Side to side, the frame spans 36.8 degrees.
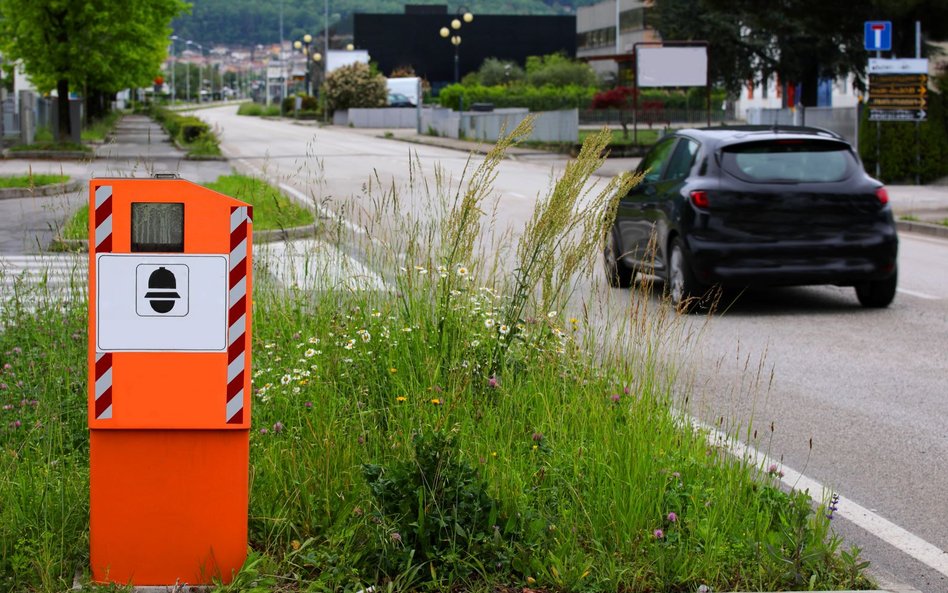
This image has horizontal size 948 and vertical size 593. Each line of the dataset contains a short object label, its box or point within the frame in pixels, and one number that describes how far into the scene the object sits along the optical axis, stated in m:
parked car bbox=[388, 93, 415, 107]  91.38
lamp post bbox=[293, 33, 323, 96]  128.99
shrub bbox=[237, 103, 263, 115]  111.19
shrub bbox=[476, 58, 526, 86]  108.62
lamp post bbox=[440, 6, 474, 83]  67.65
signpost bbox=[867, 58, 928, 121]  28.86
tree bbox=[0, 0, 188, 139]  38.31
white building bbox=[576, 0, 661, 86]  115.06
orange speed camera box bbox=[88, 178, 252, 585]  4.40
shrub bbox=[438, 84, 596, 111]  79.50
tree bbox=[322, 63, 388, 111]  84.31
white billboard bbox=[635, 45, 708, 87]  40.00
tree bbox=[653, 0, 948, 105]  44.16
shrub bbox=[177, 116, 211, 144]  42.55
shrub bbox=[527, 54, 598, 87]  96.06
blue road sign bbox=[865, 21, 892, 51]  28.52
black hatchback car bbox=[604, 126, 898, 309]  11.77
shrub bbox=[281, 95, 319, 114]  100.56
